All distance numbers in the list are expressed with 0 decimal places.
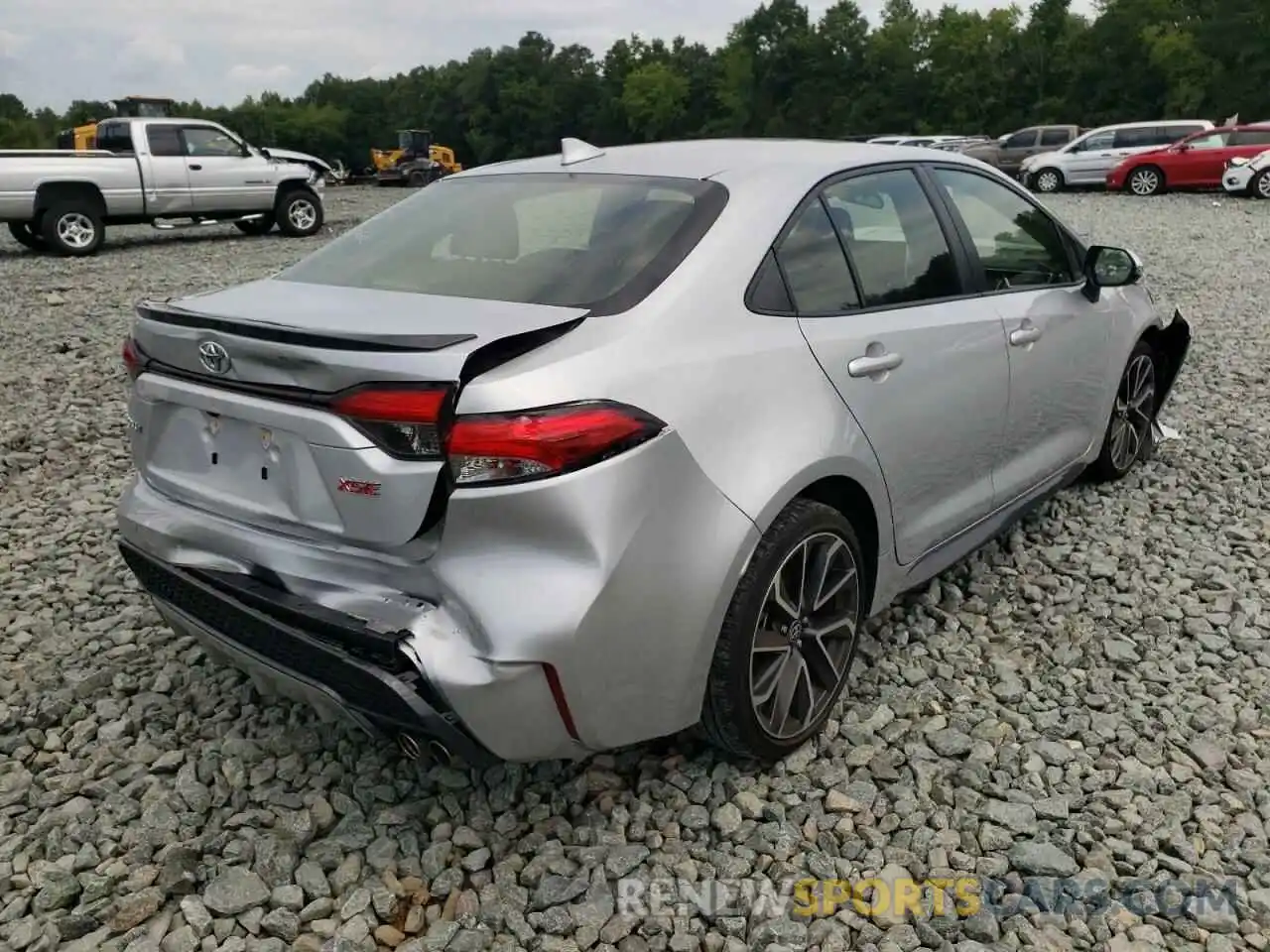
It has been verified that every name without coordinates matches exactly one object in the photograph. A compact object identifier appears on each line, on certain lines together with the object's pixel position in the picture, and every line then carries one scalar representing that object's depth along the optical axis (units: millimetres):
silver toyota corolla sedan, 2117
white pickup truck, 13055
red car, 20812
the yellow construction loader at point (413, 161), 36781
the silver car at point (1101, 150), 23312
